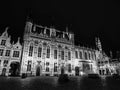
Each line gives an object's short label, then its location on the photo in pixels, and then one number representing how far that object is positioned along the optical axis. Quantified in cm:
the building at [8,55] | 2828
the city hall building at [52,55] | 3069
